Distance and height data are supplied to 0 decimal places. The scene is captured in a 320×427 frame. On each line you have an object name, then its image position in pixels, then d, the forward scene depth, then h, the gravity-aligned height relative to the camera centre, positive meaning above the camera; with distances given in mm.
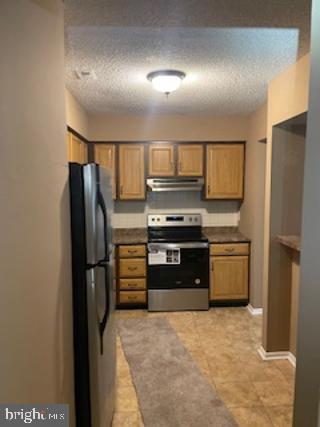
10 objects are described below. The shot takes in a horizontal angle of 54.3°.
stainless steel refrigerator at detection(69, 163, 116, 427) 1578 -509
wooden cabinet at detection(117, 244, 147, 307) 4012 -1077
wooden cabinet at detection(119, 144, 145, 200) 4188 +260
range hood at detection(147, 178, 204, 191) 4176 +73
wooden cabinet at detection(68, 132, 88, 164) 3118 +447
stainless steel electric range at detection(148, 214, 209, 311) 4004 -1092
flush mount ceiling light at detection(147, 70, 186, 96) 2553 +919
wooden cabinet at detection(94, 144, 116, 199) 4164 +471
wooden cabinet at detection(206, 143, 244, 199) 4234 +286
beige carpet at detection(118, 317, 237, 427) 2170 -1584
